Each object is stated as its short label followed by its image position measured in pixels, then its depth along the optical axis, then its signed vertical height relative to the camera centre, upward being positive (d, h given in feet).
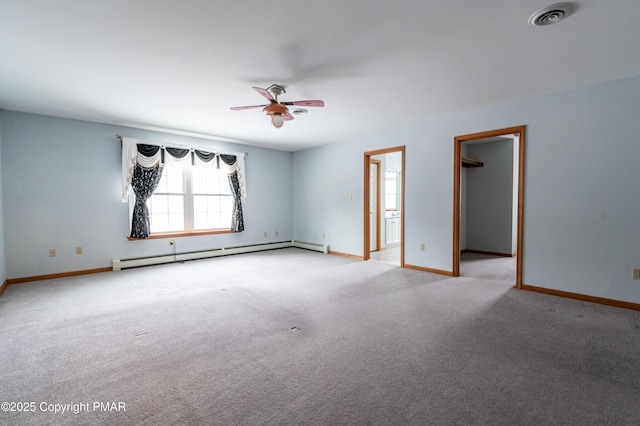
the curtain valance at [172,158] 16.25 +2.98
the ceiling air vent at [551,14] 6.37 +4.30
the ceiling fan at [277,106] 10.21 +3.53
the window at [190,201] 18.10 +0.29
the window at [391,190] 25.80 +1.26
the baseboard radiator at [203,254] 16.38 -3.25
